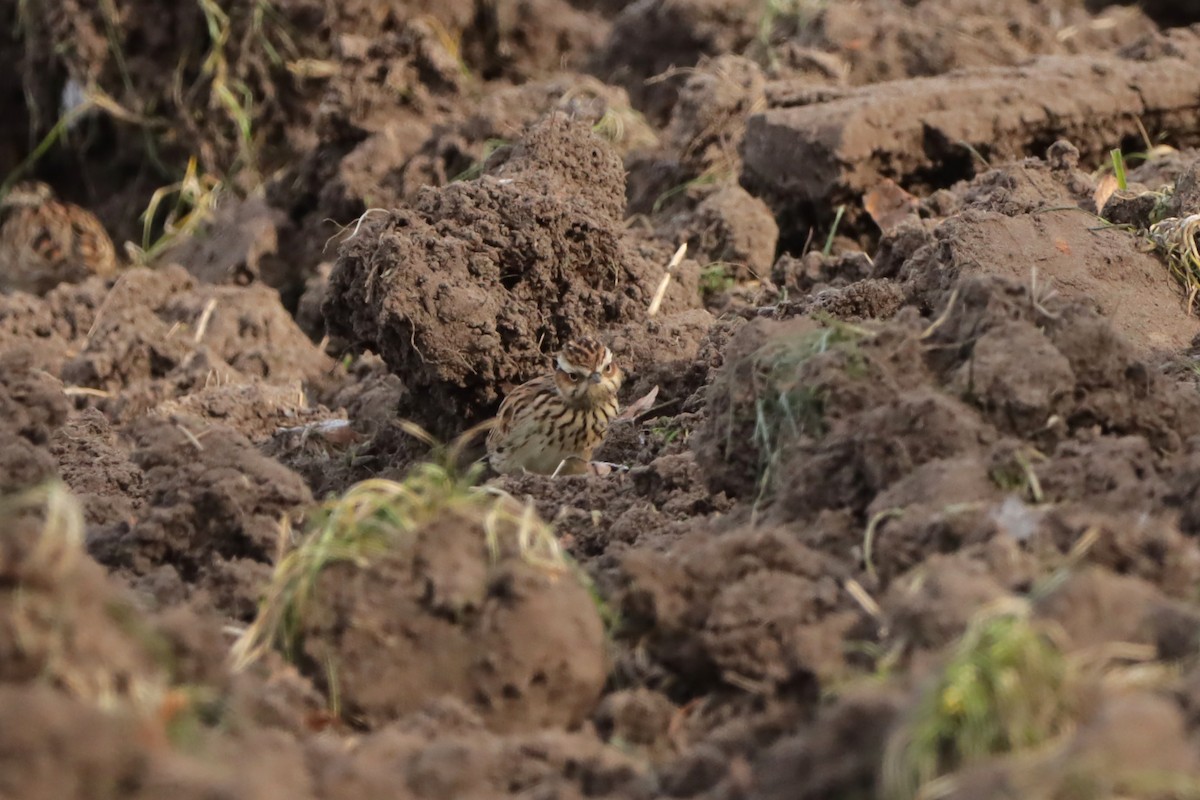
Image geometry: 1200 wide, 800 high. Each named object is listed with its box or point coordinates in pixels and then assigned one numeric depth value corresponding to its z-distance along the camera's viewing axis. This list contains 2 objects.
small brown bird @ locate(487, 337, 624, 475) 14.95
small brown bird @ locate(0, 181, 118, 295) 25.06
